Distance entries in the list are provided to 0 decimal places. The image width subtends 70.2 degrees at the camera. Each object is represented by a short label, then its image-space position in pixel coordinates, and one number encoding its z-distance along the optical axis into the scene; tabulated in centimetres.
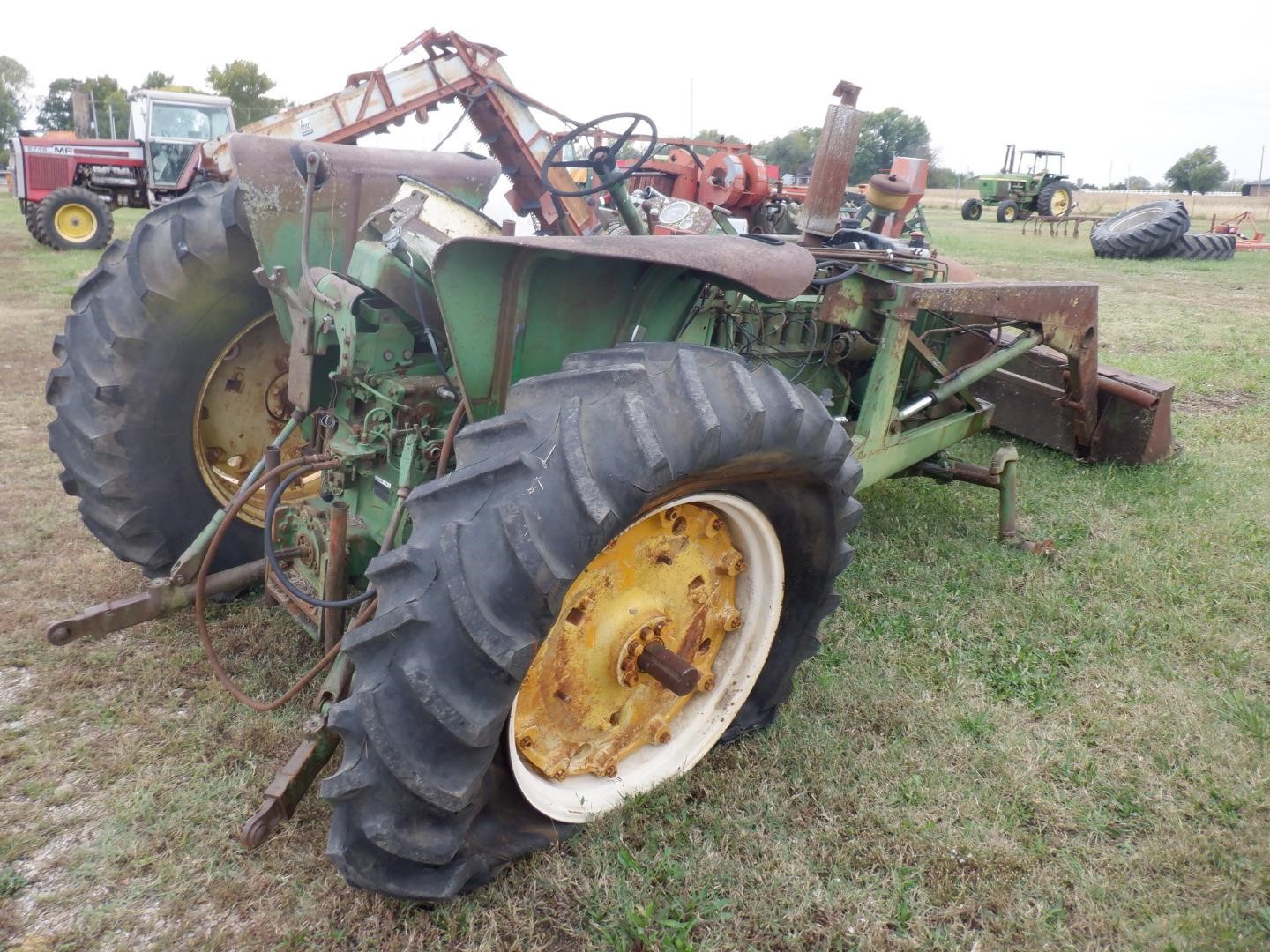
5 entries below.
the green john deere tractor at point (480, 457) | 167
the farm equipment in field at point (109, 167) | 1394
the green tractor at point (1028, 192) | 2584
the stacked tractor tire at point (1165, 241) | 1574
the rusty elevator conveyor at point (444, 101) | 675
